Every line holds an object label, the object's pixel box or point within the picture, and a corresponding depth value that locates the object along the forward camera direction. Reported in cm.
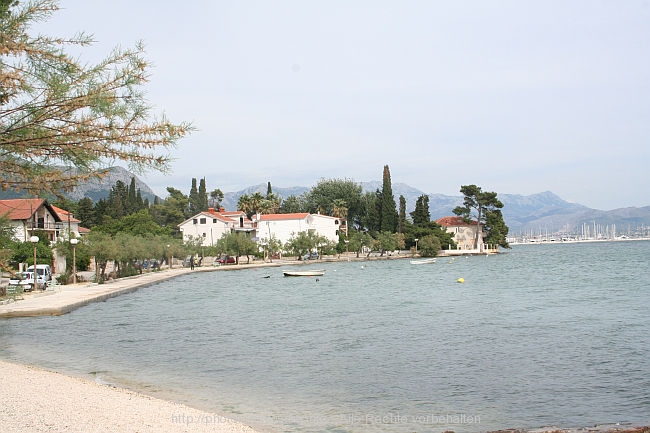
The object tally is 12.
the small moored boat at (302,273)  6594
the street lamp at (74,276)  4240
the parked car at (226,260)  9200
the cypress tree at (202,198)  14000
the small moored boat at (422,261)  9460
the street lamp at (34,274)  3276
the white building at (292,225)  10438
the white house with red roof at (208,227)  10119
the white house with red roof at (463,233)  13362
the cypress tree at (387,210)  11275
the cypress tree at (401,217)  11696
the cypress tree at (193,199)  14141
